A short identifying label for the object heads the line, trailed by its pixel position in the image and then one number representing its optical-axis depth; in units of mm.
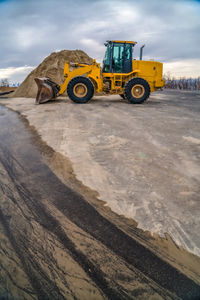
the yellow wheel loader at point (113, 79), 9070
